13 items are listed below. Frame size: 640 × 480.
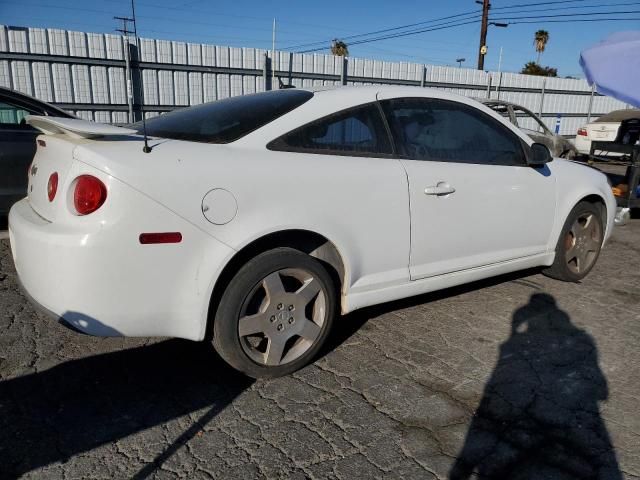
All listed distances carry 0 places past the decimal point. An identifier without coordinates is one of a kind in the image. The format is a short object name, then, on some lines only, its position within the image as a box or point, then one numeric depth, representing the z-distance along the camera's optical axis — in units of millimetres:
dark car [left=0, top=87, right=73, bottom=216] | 5207
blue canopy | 5285
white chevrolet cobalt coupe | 2365
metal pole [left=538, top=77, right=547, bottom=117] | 16828
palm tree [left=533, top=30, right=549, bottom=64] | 54188
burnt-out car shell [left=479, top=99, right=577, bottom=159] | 10820
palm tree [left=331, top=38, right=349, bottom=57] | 42434
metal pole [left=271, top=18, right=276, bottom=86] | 10909
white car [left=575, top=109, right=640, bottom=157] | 12016
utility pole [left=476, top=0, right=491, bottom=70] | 25281
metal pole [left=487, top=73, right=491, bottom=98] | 15398
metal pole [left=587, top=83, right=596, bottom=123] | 18141
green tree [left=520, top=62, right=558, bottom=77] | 54344
